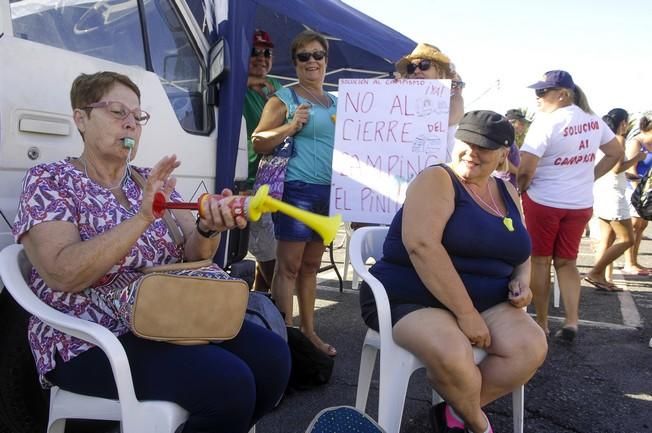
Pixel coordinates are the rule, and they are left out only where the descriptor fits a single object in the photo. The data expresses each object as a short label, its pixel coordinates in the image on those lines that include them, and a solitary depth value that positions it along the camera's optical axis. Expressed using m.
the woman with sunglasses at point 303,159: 2.98
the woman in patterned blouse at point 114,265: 1.53
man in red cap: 3.53
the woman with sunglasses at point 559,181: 3.50
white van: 1.84
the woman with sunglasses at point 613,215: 5.13
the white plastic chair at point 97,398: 1.48
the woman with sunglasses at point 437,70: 3.23
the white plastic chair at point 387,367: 2.00
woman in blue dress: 1.98
